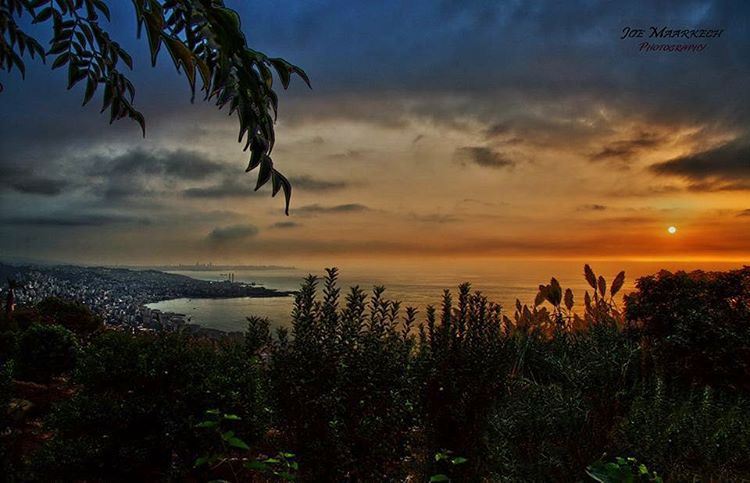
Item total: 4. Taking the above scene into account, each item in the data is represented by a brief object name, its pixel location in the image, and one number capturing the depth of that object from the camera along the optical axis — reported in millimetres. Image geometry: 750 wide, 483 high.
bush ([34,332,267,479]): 3535
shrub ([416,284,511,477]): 3426
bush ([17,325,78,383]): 7055
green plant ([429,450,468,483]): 3348
